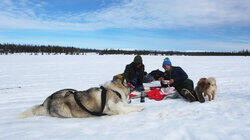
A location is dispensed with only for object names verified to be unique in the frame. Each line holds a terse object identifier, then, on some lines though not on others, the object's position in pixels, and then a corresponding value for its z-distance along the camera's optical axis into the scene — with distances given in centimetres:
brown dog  508
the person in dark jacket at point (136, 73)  602
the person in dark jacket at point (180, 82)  509
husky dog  381
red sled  583
